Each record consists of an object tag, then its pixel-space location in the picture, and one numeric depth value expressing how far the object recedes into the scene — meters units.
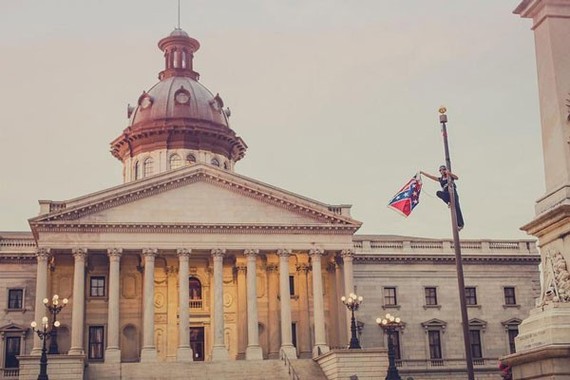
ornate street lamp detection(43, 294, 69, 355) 45.23
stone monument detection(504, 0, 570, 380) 13.66
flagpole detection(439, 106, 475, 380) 21.55
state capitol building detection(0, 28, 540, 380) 57.38
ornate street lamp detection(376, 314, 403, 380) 44.72
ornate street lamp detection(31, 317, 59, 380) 44.19
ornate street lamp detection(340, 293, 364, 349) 49.60
